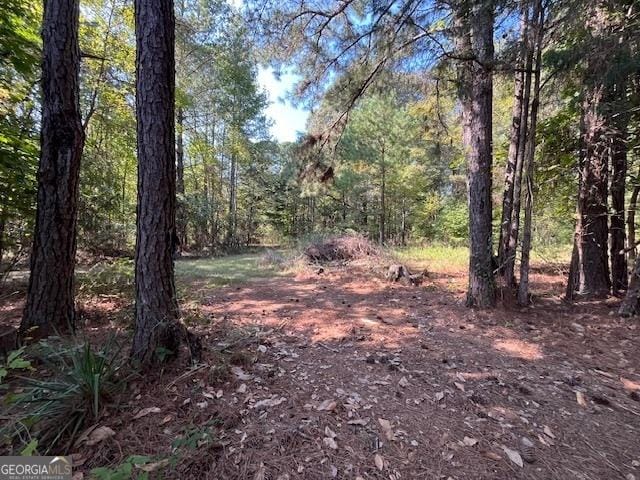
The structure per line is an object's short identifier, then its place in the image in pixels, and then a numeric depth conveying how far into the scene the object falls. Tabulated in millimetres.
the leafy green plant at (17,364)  1286
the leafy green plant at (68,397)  1541
